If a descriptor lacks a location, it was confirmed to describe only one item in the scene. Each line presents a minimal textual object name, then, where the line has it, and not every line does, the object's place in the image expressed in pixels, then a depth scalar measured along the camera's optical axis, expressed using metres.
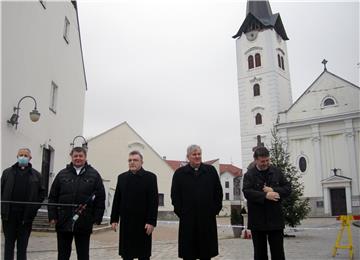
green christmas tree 12.75
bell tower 39.59
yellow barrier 7.81
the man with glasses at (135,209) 5.19
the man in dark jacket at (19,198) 5.51
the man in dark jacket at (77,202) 4.86
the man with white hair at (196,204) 5.05
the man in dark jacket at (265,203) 4.87
